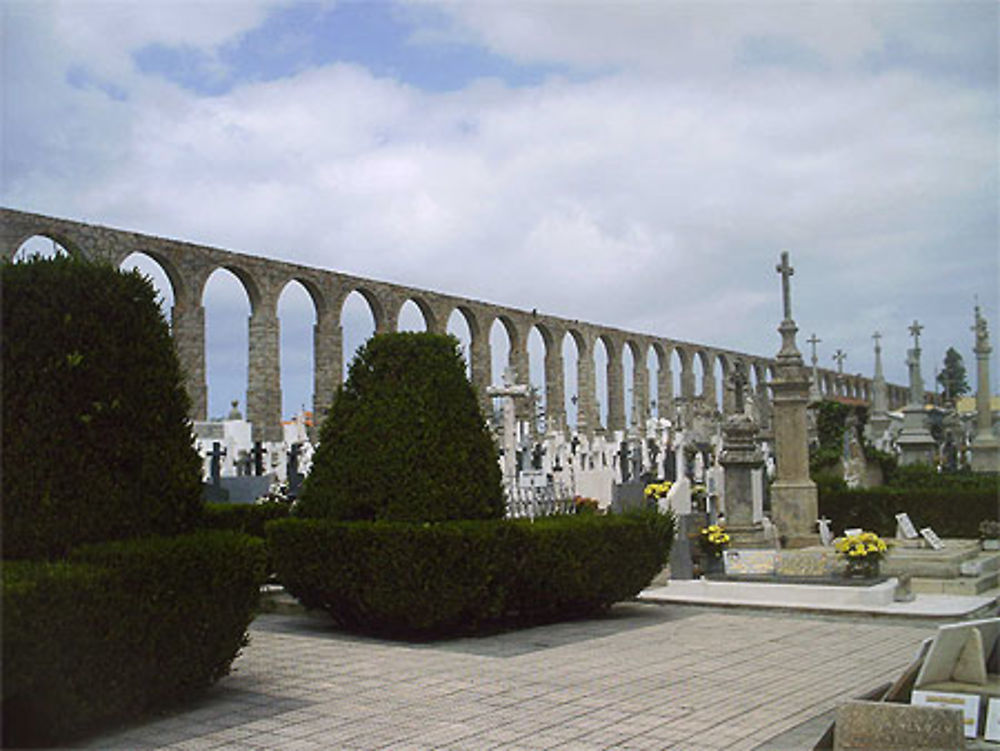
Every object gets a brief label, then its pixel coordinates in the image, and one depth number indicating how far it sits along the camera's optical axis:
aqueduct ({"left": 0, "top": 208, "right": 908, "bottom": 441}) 27.86
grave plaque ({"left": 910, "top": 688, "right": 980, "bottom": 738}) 4.61
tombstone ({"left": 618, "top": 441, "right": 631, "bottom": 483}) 19.64
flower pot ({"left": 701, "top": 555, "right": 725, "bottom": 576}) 12.12
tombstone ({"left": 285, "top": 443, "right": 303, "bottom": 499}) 15.59
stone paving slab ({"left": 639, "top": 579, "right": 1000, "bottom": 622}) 9.61
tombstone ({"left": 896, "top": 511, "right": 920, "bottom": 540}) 14.31
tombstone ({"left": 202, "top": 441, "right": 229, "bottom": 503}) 14.22
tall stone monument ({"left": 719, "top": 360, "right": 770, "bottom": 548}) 14.32
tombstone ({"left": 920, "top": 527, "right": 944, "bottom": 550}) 13.18
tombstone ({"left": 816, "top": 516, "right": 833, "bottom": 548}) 14.32
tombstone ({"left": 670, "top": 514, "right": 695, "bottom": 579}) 12.02
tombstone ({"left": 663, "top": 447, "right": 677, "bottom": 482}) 19.19
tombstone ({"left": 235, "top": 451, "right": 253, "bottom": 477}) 17.95
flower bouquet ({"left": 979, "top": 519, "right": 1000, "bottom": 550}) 14.50
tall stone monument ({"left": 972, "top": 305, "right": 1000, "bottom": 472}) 24.84
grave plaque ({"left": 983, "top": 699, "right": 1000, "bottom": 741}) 4.62
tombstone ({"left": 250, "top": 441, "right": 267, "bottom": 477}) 17.44
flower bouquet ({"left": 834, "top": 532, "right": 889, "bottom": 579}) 10.82
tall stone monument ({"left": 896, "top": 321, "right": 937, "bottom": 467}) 24.95
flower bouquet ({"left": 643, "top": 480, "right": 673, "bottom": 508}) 13.80
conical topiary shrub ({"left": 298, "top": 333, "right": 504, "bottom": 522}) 7.79
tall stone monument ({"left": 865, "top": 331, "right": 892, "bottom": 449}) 32.78
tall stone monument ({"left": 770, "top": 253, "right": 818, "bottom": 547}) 15.64
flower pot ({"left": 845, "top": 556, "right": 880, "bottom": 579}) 10.86
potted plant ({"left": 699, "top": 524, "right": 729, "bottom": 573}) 12.12
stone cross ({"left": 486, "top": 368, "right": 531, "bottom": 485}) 12.97
